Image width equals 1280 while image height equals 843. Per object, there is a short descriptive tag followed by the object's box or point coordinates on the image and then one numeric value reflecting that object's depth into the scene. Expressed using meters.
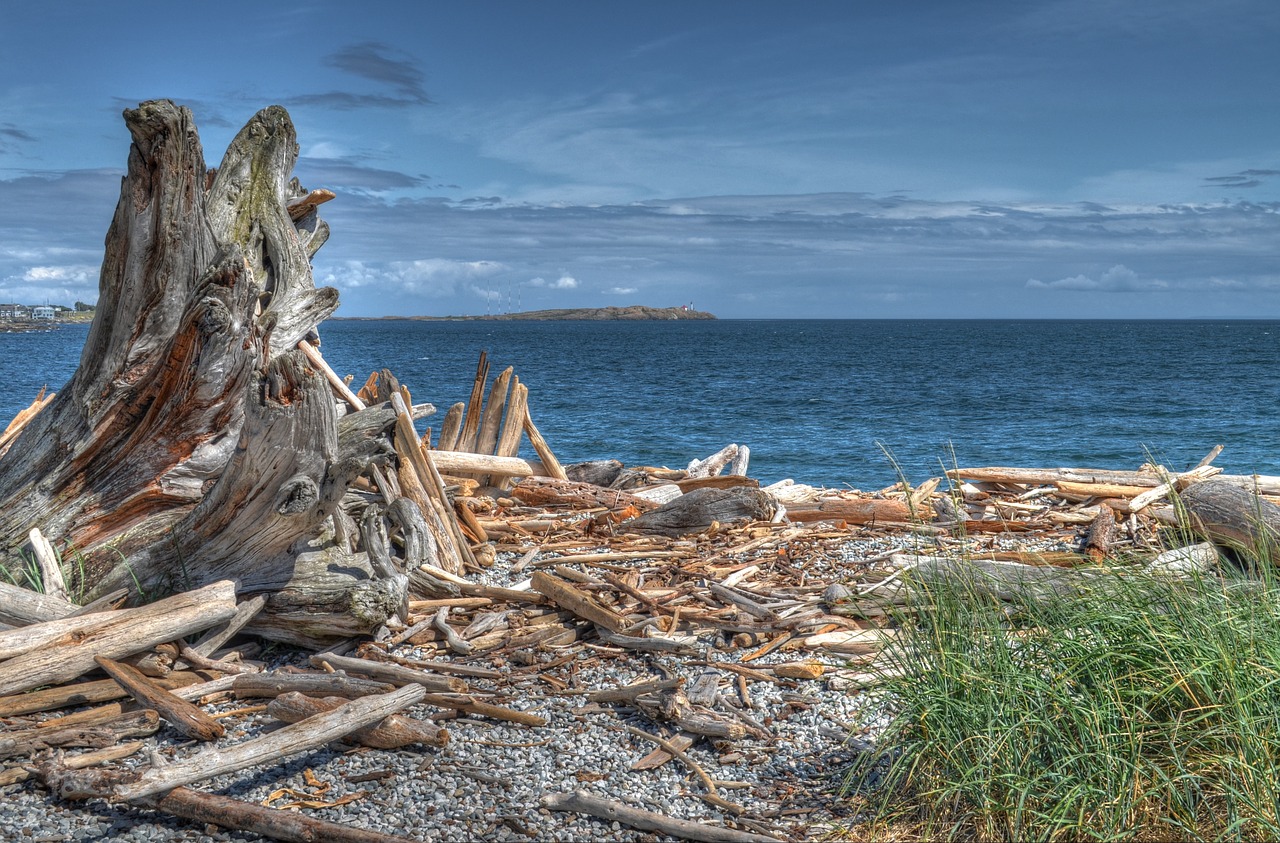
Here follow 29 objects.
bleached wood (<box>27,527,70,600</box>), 6.95
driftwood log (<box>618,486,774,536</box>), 9.18
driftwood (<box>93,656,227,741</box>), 5.32
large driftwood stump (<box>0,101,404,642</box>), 6.66
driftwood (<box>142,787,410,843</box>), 4.13
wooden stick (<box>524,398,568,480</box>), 11.81
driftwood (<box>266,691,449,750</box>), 5.05
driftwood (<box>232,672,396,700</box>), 5.44
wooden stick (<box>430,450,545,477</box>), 10.34
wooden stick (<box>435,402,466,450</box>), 11.47
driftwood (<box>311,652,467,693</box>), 5.59
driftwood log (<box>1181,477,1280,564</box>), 8.02
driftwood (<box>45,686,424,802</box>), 4.31
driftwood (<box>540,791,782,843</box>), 4.11
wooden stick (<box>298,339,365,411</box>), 9.34
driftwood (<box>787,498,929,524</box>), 9.73
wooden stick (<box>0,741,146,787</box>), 4.95
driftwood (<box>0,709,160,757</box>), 5.16
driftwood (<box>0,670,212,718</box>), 5.73
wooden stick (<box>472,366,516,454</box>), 11.67
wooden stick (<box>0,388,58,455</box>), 10.88
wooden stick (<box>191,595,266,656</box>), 6.48
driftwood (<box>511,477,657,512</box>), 10.43
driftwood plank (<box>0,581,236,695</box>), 5.86
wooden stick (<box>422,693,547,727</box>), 5.30
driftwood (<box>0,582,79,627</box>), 6.41
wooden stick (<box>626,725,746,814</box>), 4.43
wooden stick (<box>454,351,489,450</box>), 11.61
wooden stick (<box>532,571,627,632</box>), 6.45
